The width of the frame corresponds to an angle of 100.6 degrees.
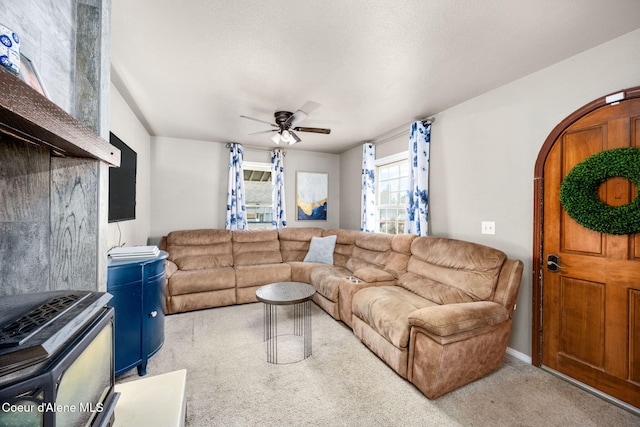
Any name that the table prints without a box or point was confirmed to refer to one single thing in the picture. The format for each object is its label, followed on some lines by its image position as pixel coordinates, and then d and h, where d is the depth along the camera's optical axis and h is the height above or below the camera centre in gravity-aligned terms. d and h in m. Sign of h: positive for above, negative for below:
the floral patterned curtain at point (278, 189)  4.97 +0.46
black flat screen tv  2.30 +0.26
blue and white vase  0.65 +0.41
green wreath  1.79 +0.18
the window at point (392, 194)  4.21 +0.34
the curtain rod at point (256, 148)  4.77 +1.25
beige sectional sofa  1.91 -0.79
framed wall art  5.35 +0.38
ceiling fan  3.05 +1.08
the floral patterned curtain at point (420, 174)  3.37 +0.53
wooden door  1.84 -0.49
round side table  2.44 -1.24
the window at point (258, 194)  5.11 +0.38
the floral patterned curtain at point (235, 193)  4.63 +0.36
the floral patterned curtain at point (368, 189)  4.50 +0.43
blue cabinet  2.04 -0.79
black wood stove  0.52 -0.33
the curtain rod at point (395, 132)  3.39 +1.26
